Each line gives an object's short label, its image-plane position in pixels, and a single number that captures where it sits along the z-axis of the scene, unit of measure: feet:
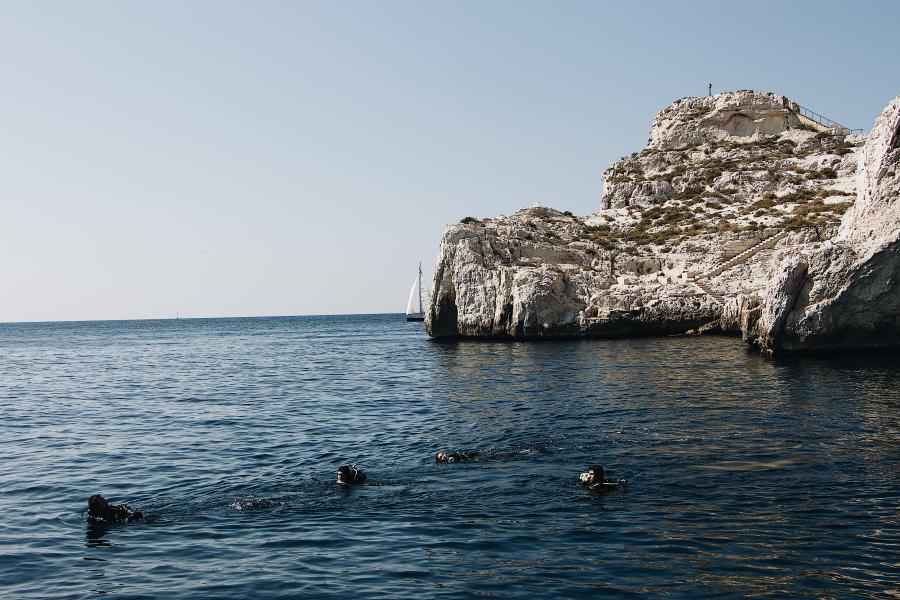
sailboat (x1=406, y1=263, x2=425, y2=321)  476.95
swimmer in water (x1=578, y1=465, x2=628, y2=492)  54.49
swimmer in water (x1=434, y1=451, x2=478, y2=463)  66.44
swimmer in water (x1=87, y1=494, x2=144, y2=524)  51.37
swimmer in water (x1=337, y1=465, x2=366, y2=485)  59.26
